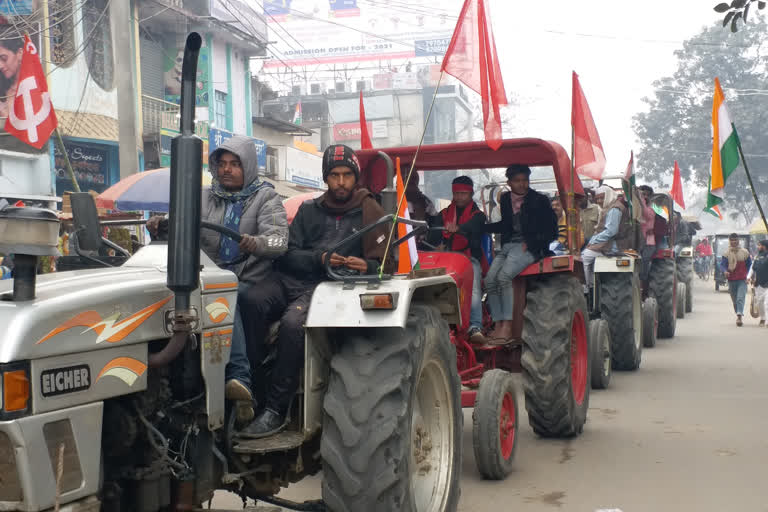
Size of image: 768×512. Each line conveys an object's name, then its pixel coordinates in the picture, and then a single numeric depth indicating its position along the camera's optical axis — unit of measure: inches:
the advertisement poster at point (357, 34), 3331.7
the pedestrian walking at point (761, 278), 751.1
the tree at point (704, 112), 1956.2
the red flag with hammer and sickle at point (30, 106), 429.4
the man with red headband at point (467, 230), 292.7
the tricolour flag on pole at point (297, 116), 1699.1
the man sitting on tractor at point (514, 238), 296.5
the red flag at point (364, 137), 335.3
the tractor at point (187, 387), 121.5
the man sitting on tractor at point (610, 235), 476.7
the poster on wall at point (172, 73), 1093.4
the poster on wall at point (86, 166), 826.2
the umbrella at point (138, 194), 490.6
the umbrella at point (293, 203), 528.0
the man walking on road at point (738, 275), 776.9
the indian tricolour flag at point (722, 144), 367.6
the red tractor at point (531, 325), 275.9
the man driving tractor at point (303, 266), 170.9
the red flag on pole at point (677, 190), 727.7
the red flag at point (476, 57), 270.4
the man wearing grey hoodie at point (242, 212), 181.3
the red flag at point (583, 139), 358.0
